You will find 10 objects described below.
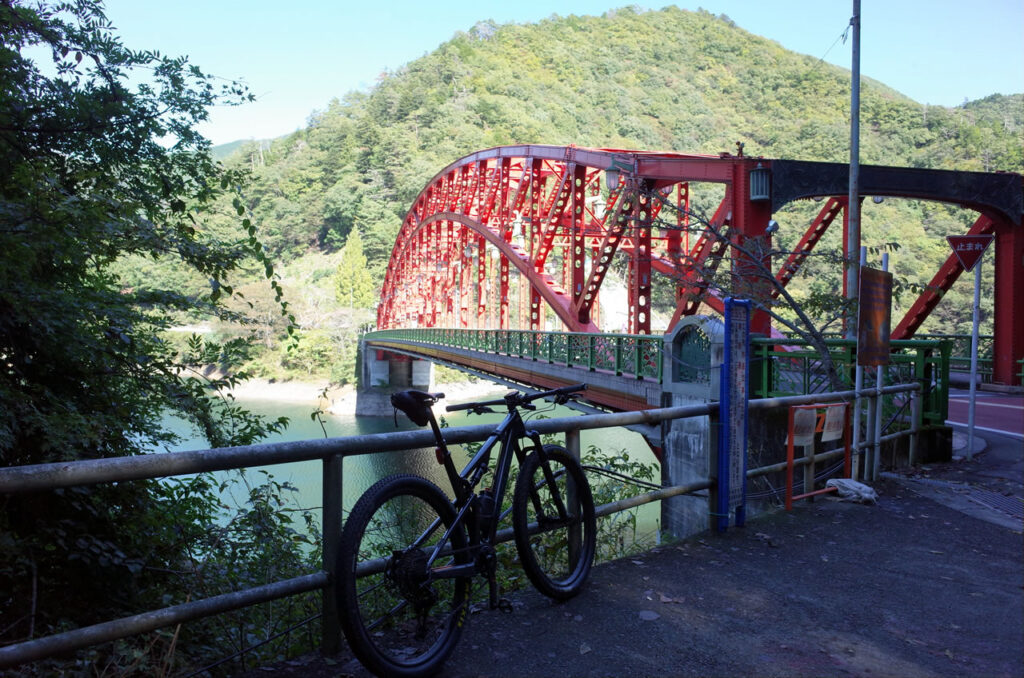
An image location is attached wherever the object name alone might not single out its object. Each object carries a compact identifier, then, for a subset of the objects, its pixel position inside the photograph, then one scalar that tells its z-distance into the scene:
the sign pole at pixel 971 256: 9.28
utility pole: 10.63
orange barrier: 5.95
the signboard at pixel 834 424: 6.52
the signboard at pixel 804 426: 6.20
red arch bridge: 11.81
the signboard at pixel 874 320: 6.47
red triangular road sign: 9.30
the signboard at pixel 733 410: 5.04
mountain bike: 2.69
